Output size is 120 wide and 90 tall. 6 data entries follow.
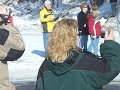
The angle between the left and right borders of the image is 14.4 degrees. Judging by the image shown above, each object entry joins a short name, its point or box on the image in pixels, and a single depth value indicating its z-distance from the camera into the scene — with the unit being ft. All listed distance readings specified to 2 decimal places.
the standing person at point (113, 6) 79.63
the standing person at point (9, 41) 14.70
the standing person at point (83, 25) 48.11
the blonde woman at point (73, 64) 11.95
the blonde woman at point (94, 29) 45.54
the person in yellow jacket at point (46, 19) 43.78
